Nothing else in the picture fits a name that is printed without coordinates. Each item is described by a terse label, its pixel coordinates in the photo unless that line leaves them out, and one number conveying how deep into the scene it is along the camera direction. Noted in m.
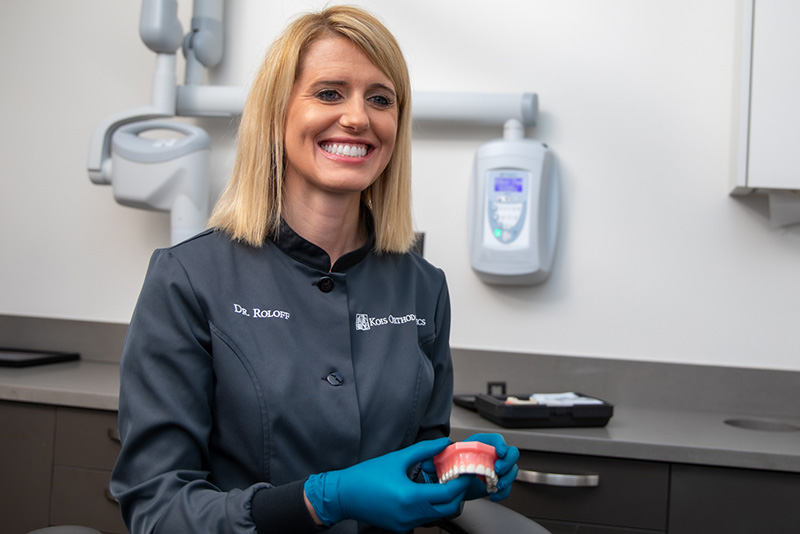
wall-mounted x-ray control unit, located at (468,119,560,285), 2.05
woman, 0.93
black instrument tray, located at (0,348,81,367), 2.15
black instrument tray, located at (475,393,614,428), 1.68
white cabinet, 1.82
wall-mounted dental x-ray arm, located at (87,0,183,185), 2.13
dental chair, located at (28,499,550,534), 1.09
